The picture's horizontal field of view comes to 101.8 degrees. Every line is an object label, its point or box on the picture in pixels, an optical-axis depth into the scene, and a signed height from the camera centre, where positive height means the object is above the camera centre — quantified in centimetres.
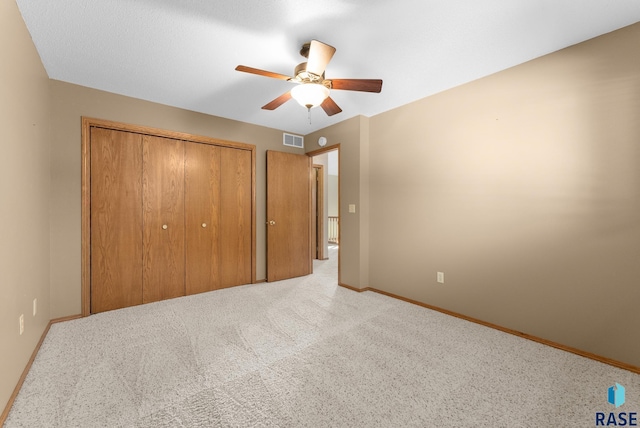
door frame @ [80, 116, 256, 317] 274 +6
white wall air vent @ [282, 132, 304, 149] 431 +119
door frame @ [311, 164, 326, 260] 596 +1
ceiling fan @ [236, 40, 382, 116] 188 +100
